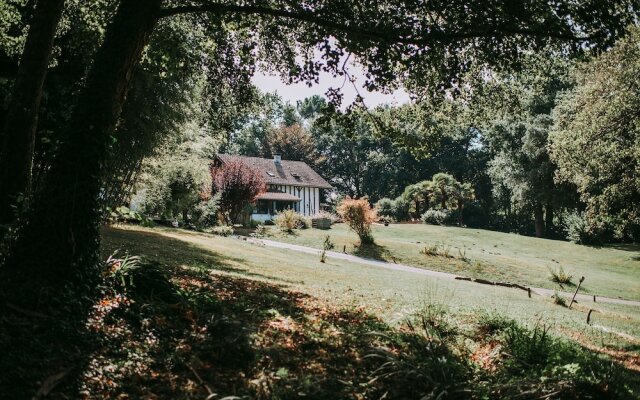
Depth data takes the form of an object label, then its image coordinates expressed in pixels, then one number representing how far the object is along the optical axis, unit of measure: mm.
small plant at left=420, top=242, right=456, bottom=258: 23969
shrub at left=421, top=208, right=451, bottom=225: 45219
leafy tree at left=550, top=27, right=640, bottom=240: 16344
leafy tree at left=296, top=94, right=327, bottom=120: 87750
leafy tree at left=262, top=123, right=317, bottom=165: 69312
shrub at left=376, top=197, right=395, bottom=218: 49000
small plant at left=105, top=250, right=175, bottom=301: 5168
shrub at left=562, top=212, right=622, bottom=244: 37000
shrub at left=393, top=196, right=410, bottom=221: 48688
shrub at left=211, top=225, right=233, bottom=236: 27422
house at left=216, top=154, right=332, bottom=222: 46750
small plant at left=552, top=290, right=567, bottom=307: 14281
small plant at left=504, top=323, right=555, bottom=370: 4930
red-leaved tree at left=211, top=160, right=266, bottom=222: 32219
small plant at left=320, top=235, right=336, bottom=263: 24211
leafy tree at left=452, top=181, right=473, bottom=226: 45991
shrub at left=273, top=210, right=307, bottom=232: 31839
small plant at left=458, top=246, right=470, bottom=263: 23144
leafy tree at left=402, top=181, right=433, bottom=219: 47000
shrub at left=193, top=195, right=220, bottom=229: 31594
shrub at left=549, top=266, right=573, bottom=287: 20391
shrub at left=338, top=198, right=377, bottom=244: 25828
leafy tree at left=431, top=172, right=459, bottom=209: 45781
